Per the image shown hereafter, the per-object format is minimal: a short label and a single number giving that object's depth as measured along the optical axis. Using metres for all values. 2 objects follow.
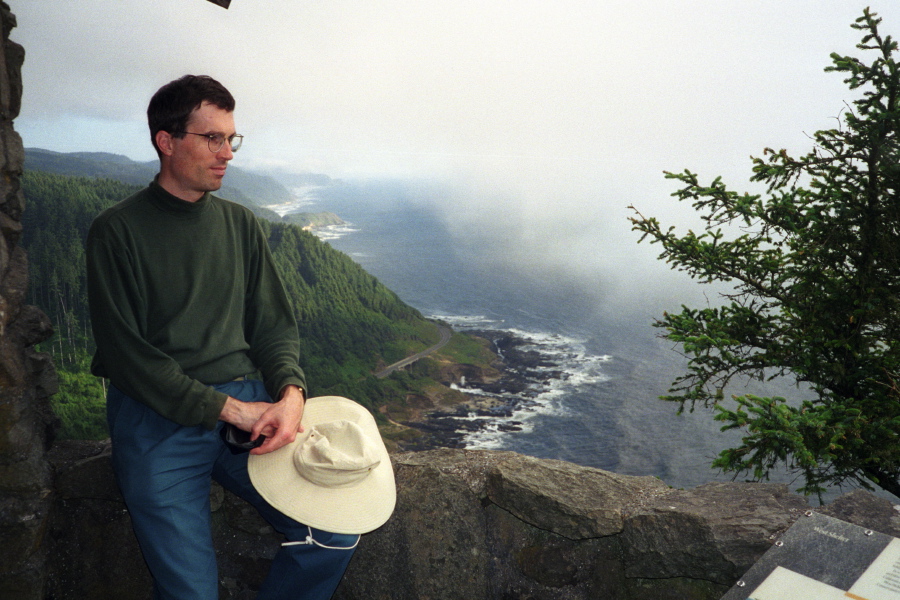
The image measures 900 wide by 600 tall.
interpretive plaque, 1.84
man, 2.37
